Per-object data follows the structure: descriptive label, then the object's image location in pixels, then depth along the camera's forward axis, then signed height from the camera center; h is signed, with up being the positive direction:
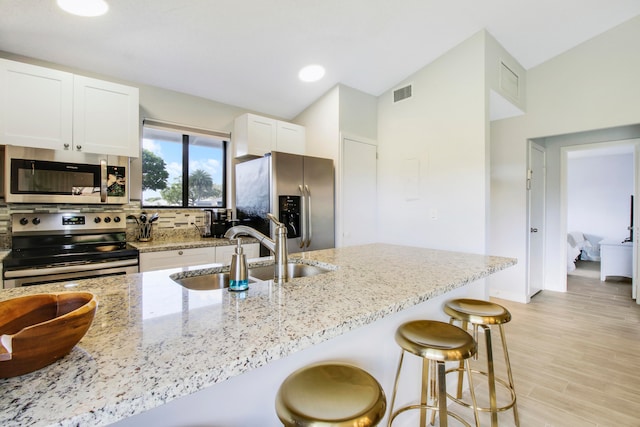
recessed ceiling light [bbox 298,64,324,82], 3.00 +1.43
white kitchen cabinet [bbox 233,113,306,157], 3.29 +0.88
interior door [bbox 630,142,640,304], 3.72 -0.29
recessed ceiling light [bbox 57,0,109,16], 1.91 +1.34
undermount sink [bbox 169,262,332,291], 1.44 -0.33
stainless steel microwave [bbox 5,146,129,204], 2.17 +0.29
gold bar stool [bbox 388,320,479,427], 1.17 -0.54
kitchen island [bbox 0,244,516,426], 0.52 -0.30
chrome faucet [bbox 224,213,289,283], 1.28 -0.14
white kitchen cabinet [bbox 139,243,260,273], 2.43 -0.38
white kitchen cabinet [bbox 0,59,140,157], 2.14 +0.79
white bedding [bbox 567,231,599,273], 5.53 -0.70
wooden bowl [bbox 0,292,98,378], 0.53 -0.23
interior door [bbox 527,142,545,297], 3.92 -0.05
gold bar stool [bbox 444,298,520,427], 1.52 -0.54
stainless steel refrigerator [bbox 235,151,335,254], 2.98 +0.18
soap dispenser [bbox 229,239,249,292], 1.13 -0.23
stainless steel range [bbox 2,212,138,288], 1.92 -0.27
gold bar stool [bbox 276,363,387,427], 0.79 -0.53
